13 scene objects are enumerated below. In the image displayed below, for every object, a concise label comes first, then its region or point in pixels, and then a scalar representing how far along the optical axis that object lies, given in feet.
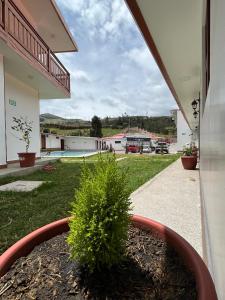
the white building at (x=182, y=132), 71.86
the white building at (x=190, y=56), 2.12
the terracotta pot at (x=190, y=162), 22.37
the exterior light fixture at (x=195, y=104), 20.07
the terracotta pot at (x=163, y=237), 2.42
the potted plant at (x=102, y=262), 2.78
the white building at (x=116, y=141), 105.73
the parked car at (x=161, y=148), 70.33
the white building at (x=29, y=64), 18.61
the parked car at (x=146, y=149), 80.38
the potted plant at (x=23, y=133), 20.98
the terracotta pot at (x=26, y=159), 20.90
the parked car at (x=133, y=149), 78.37
